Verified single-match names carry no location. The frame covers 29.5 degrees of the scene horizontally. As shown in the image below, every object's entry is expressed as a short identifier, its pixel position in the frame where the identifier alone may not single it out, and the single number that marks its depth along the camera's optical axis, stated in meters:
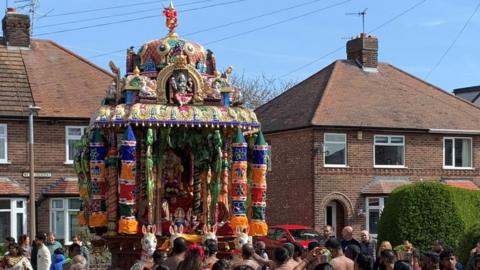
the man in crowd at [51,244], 18.44
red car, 26.50
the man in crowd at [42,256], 16.73
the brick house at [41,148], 29.88
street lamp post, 25.33
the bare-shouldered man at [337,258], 10.99
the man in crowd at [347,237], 15.41
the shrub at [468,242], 19.30
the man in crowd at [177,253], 11.27
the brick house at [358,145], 33.34
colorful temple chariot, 17.16
